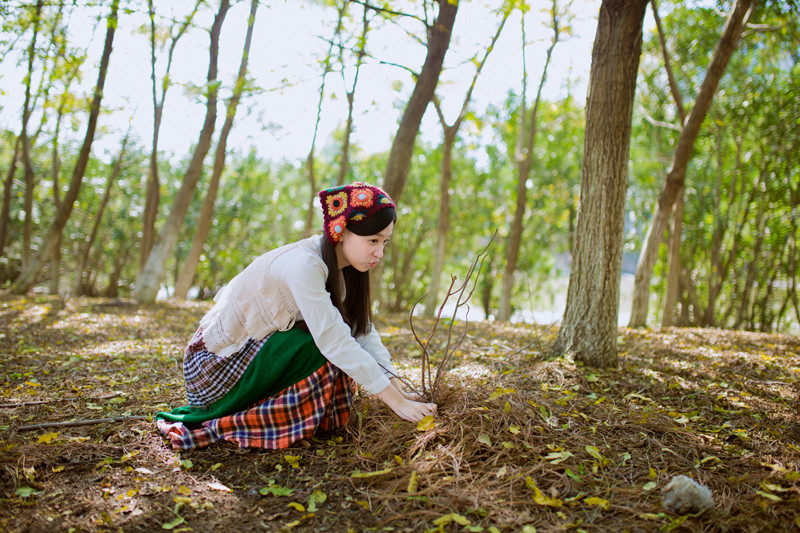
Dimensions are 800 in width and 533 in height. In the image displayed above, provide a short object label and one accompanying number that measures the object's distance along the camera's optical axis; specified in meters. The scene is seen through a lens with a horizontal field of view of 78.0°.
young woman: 2.10
